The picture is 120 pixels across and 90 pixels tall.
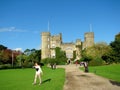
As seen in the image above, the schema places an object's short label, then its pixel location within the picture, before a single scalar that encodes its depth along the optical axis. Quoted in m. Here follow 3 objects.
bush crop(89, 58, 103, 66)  31.91
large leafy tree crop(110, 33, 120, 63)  31.22
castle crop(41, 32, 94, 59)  50.07
